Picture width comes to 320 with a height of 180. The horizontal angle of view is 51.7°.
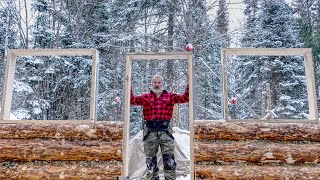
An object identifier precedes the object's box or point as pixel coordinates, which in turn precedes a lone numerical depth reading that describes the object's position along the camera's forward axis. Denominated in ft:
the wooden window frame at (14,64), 19.49
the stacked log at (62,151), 18.72
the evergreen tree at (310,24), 59.41
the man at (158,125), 17.15
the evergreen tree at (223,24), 50.49
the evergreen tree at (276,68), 54.90
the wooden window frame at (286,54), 19.09
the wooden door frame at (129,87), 17.57
